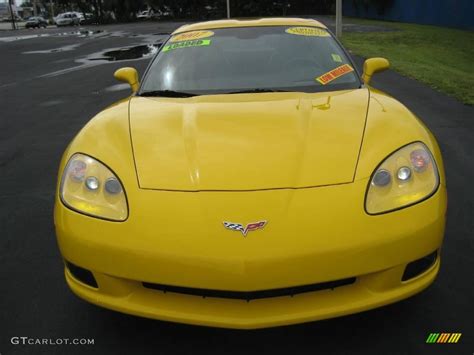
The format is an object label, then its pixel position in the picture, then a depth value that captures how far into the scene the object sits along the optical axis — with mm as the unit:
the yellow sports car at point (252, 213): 1915
